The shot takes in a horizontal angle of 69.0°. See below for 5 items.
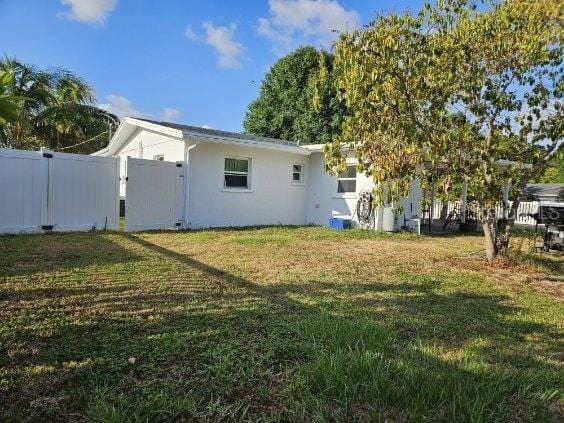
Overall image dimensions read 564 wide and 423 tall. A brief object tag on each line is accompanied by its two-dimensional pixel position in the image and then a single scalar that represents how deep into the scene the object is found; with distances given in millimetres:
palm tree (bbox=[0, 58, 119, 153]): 14352
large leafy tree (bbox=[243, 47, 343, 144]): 26484
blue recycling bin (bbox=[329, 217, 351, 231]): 13594
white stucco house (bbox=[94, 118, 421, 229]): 12586
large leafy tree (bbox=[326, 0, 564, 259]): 6641
